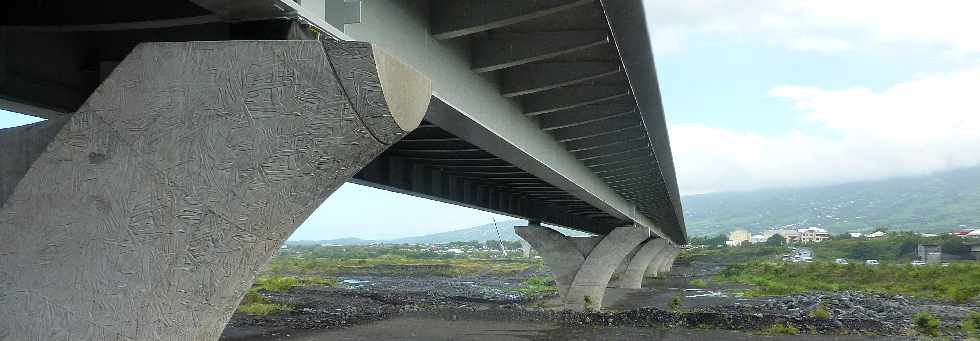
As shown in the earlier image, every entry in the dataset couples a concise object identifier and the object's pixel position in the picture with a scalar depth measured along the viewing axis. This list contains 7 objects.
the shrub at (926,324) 32.25
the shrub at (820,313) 37.97
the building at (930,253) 124.75
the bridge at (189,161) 5.11
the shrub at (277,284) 60.56
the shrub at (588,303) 42.56
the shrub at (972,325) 32.34
